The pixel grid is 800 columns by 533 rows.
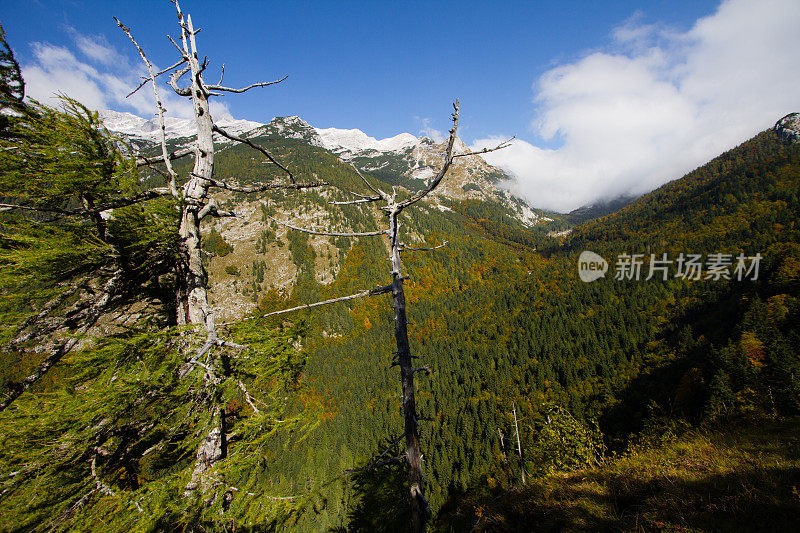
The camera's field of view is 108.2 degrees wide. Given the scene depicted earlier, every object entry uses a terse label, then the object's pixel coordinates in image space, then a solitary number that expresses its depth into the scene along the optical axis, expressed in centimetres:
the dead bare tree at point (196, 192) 445
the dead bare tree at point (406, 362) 411
